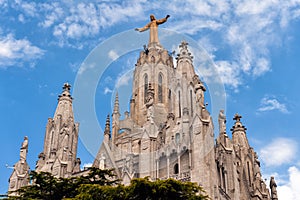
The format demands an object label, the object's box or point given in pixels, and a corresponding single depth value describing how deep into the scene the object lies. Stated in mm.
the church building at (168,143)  36656
